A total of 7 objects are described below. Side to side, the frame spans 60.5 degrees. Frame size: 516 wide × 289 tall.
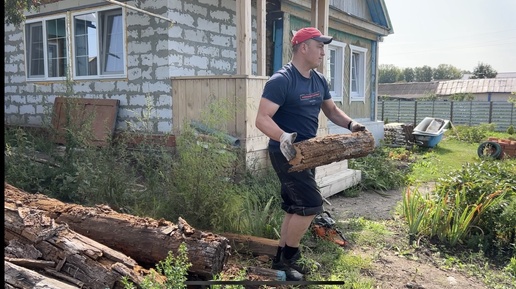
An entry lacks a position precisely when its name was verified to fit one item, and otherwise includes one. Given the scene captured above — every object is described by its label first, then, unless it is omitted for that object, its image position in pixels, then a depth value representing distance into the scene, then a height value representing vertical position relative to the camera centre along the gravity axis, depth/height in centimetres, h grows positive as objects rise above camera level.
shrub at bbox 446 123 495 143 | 1881 -102
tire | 1293 -115
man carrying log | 368 -11
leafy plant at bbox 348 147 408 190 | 852 -126
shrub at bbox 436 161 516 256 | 514 -109
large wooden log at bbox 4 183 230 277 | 330 -98
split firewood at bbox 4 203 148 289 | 290 -98
